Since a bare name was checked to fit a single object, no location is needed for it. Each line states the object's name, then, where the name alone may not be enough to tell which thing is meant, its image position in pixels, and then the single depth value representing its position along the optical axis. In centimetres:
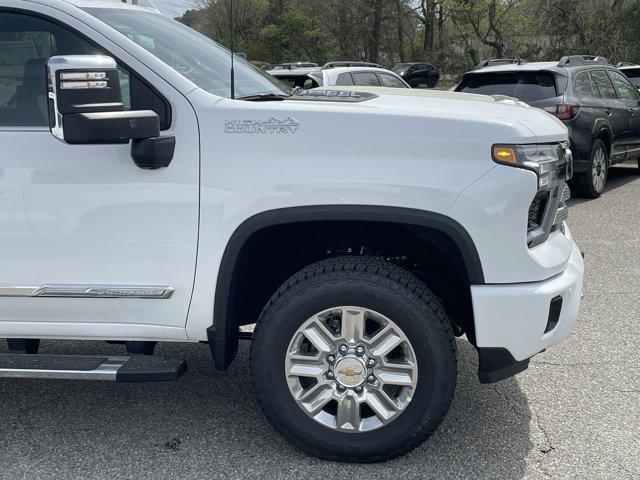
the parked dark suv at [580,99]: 866
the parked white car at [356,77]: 1083
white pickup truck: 280
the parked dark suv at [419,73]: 2548
